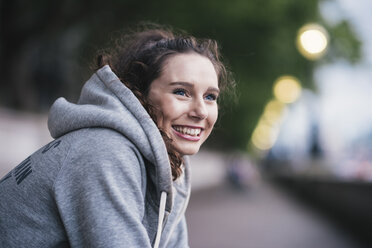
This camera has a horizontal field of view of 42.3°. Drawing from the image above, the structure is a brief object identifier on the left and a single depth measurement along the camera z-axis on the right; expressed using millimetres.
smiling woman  1469
